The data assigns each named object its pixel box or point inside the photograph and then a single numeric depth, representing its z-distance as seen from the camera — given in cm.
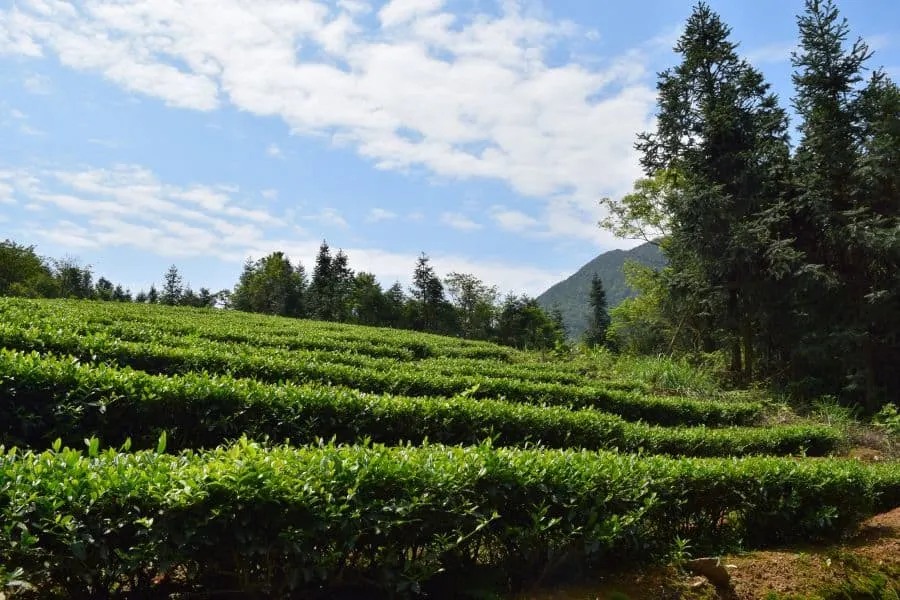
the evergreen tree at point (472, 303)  5356
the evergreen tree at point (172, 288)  6256
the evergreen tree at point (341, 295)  4828
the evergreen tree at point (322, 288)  4759
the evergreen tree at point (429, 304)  5078
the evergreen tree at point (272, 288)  5116
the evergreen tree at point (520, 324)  5031
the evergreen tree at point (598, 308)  6424
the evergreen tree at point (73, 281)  5245
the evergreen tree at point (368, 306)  4862
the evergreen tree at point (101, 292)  5271
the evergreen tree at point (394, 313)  4909
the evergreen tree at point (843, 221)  1504
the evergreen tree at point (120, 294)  6581
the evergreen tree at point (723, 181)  1762
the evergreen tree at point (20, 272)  4297
